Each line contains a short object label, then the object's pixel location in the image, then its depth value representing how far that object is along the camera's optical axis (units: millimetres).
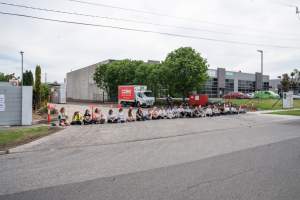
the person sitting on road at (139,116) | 14413
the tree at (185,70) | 25455
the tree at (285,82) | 50091
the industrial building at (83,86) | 44972
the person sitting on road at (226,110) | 18696
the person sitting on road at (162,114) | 15620
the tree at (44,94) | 19563
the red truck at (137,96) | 25660
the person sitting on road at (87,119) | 12489
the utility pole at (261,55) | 27047
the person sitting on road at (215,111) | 18062
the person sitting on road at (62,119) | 11683
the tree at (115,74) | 32939
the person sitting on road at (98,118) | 12784
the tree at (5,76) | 45423
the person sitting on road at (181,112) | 16529
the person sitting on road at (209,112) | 17545
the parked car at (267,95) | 42516
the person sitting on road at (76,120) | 12204
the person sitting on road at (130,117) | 14057
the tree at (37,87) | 17616
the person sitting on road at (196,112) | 16990
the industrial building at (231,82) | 47074
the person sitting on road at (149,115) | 15036
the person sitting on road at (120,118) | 13433
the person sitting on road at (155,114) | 15243
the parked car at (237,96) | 42118
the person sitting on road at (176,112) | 16282
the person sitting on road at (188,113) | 16754
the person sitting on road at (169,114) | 15867
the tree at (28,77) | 21782
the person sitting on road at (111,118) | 13209
